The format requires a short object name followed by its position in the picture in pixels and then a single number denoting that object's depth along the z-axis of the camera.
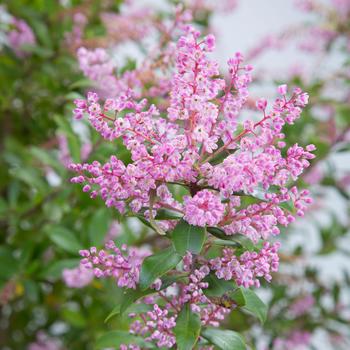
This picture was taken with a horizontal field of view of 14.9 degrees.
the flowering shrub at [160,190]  0.68
